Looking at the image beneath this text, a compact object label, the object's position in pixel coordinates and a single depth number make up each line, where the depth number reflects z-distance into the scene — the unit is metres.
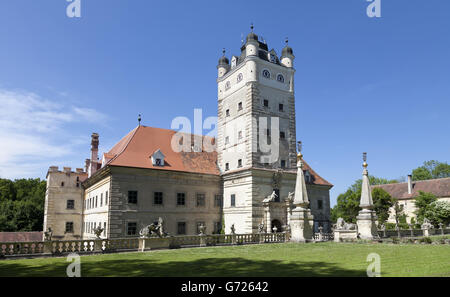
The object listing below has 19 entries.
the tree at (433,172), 79.56
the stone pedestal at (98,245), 19.08
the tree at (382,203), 53.69
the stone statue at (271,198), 32.72
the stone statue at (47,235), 21.36
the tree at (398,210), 58.21
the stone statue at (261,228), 29.03
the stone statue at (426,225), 38.70
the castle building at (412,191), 58.12
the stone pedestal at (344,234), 27.03
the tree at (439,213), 43.97
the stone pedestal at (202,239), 23.51
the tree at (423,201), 50.88
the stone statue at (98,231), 20.30
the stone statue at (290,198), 34.07
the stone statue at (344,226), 28.50
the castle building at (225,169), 30.94
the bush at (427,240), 22.45
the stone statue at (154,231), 21.29
